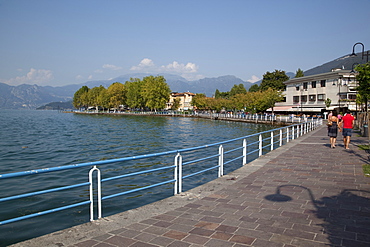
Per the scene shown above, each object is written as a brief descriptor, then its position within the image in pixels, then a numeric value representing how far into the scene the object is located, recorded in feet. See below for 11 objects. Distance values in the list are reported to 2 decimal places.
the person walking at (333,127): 48.89
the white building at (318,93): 196.65
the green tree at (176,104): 405.39
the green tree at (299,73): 366.02
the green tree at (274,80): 299.99
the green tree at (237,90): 437.17
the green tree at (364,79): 68.82
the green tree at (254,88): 417.57
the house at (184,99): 484.29
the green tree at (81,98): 485.73
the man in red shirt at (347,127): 48.93
